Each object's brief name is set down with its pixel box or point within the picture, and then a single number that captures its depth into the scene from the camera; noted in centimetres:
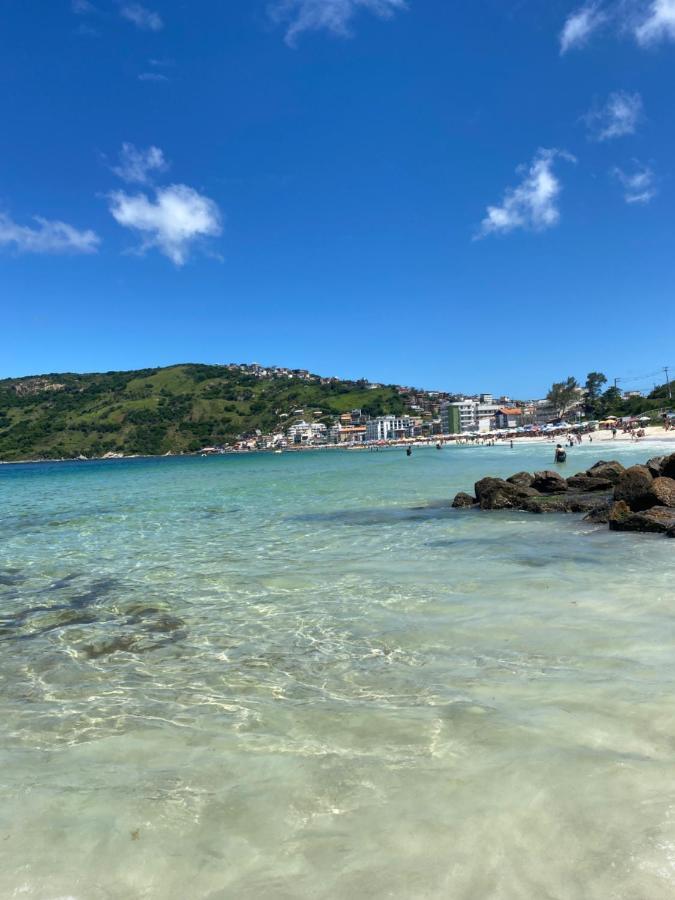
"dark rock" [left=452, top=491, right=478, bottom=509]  1994
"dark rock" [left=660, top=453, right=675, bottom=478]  1802
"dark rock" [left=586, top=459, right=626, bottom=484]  2216
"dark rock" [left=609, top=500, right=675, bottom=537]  1292
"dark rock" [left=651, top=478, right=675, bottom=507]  1500
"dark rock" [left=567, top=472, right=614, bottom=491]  2058
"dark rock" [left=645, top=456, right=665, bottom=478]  1891
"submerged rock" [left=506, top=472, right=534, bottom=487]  2221
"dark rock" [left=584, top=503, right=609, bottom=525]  1463
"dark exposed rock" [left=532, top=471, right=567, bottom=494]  2075
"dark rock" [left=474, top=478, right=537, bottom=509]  1888
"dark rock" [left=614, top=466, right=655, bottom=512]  1512
